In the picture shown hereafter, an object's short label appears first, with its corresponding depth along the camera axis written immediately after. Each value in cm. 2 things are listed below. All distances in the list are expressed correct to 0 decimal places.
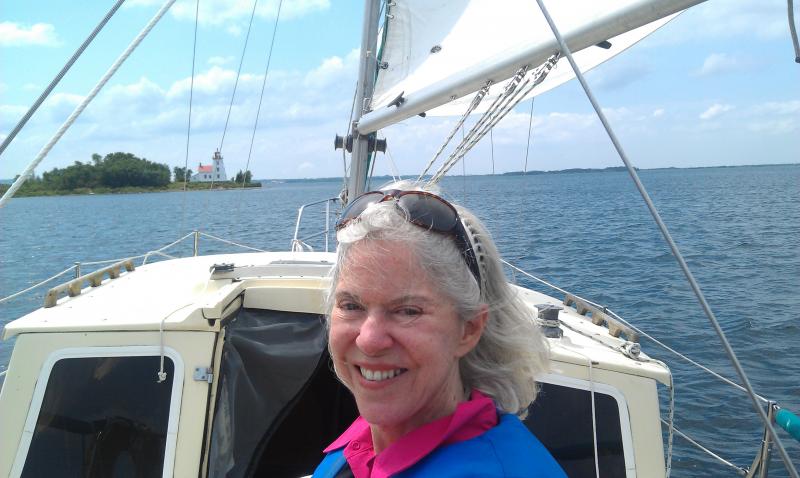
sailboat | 293
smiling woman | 139
